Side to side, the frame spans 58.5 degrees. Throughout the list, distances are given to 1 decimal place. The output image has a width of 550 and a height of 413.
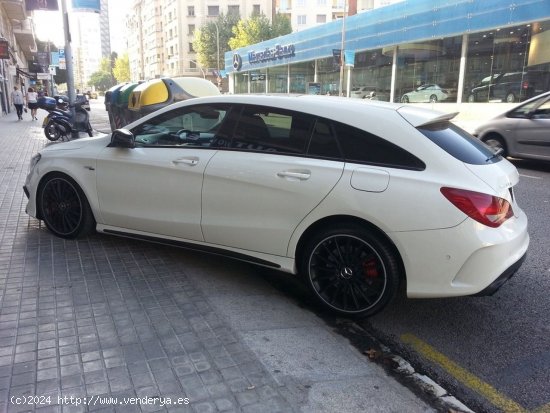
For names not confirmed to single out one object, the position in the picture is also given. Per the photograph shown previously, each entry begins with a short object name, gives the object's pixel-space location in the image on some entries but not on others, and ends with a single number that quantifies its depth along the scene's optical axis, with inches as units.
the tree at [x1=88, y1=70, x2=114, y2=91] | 6097.0
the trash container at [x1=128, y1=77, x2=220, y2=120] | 443.2
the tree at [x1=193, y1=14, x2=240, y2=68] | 2859.3
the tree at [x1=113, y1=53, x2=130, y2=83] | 5260.8
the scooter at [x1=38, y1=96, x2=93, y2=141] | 583.8
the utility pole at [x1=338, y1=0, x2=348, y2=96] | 1189.6
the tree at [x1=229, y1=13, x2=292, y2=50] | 2482.8
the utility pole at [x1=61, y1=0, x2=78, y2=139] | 501.0
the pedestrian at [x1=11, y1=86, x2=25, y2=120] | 948.6
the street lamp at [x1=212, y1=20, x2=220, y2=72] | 2795.5
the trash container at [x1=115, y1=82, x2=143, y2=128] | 493.1
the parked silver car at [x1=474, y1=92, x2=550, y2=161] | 370.3
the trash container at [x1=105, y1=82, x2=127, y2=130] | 530.0
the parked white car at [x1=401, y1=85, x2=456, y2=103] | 1012.5
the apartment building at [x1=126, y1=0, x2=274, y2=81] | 3245.6
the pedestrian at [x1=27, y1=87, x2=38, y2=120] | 970.0
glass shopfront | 824.3
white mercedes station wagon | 122.6
